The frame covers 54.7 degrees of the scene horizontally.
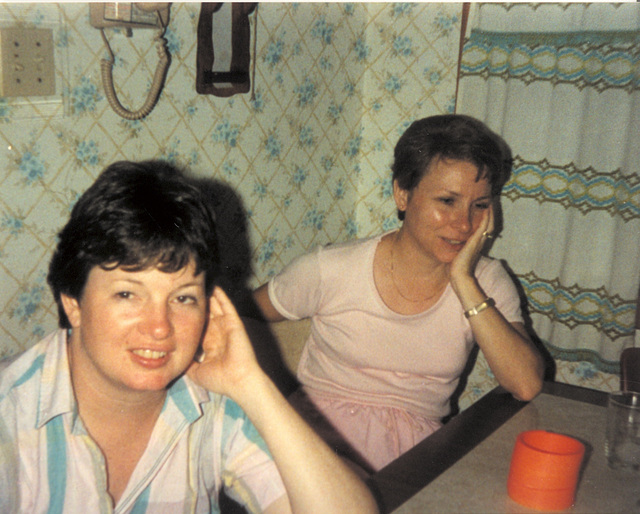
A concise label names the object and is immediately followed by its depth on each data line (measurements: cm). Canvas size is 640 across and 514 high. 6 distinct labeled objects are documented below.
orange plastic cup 103
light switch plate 139
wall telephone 155
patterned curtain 217
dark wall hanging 192
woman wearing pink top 172
